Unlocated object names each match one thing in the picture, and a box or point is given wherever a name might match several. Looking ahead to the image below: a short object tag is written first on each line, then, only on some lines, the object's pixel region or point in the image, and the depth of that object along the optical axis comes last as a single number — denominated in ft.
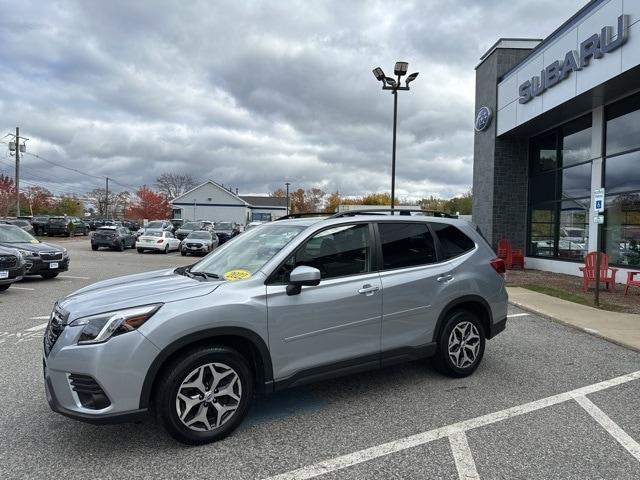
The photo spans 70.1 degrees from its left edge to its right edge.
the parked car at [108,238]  84.58
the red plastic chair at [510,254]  55.31
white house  249.55
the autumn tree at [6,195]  205.67
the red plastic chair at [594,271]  37.45
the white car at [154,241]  83.82
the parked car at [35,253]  38.99
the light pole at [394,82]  51.57
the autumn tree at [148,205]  298.56
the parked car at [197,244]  81.20
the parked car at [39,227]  122.21
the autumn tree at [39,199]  292.61
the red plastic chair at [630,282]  33.71
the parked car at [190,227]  101.65
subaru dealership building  38.75
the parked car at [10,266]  32.17
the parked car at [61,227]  121.80
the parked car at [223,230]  104.63
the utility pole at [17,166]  134.00
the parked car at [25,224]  104.15
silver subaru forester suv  10.07
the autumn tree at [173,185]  309.22
